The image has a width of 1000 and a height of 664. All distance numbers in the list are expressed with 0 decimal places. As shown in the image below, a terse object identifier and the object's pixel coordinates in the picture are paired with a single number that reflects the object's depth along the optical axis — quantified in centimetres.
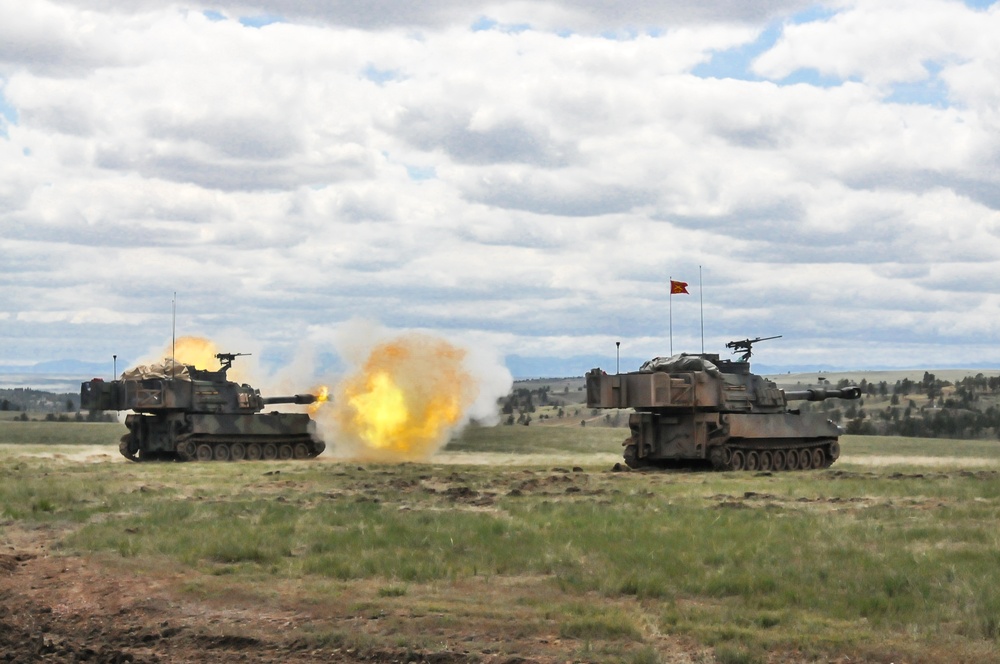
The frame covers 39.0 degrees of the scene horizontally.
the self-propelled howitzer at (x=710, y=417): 4331
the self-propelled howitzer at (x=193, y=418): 5009
